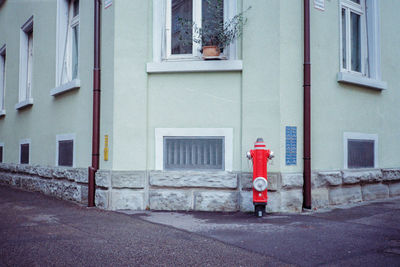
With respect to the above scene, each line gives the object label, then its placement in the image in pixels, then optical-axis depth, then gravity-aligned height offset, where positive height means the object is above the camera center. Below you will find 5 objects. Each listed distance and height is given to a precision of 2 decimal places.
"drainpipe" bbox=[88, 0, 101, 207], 7.51 +0.60
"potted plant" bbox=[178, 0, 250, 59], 7.05 +2.07
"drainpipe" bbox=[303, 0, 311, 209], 6.97 +0.64
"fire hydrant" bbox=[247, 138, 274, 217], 6.27 -0.31
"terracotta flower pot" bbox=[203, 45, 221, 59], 7.05 +1.66
